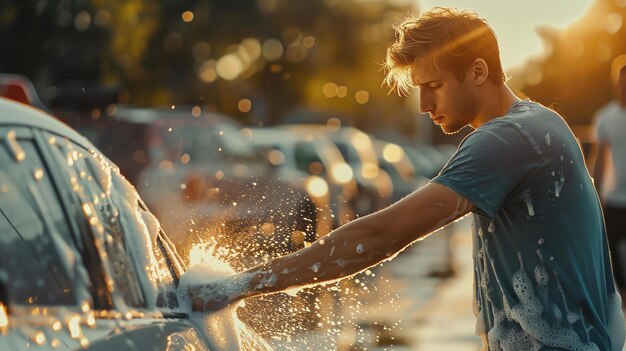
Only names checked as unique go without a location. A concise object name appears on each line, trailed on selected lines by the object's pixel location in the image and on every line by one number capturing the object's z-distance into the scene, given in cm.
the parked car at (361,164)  2095
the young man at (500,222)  360
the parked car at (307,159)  1953
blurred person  1055
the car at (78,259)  290
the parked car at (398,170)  2678
